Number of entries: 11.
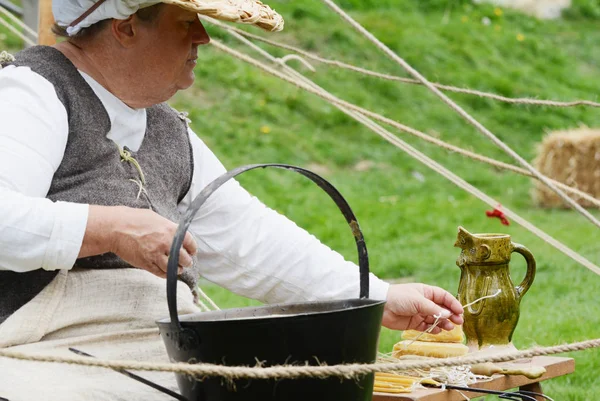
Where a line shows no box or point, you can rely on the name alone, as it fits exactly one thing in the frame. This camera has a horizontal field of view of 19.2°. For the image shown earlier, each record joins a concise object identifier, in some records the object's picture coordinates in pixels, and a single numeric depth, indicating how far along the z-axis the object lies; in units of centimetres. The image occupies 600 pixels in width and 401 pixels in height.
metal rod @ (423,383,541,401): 326
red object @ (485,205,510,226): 457
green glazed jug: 384
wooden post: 456
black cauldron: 249
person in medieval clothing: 280
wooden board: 322
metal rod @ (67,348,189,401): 266
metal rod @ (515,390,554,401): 354
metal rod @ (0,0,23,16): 634
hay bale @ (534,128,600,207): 1353
